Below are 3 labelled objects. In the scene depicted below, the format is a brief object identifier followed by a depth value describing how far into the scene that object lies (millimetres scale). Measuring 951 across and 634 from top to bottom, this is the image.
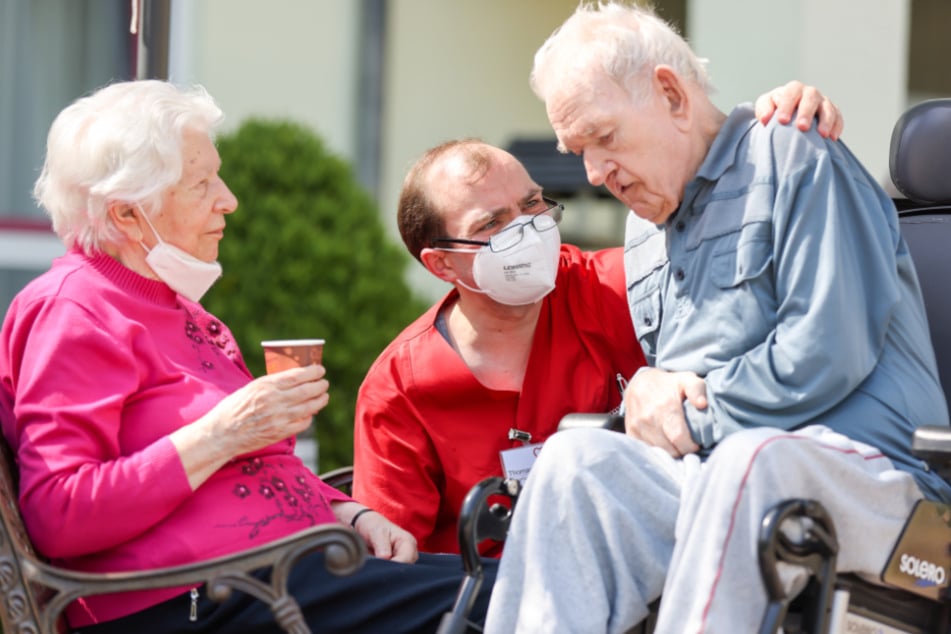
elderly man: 4906
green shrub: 13320
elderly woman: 5336
